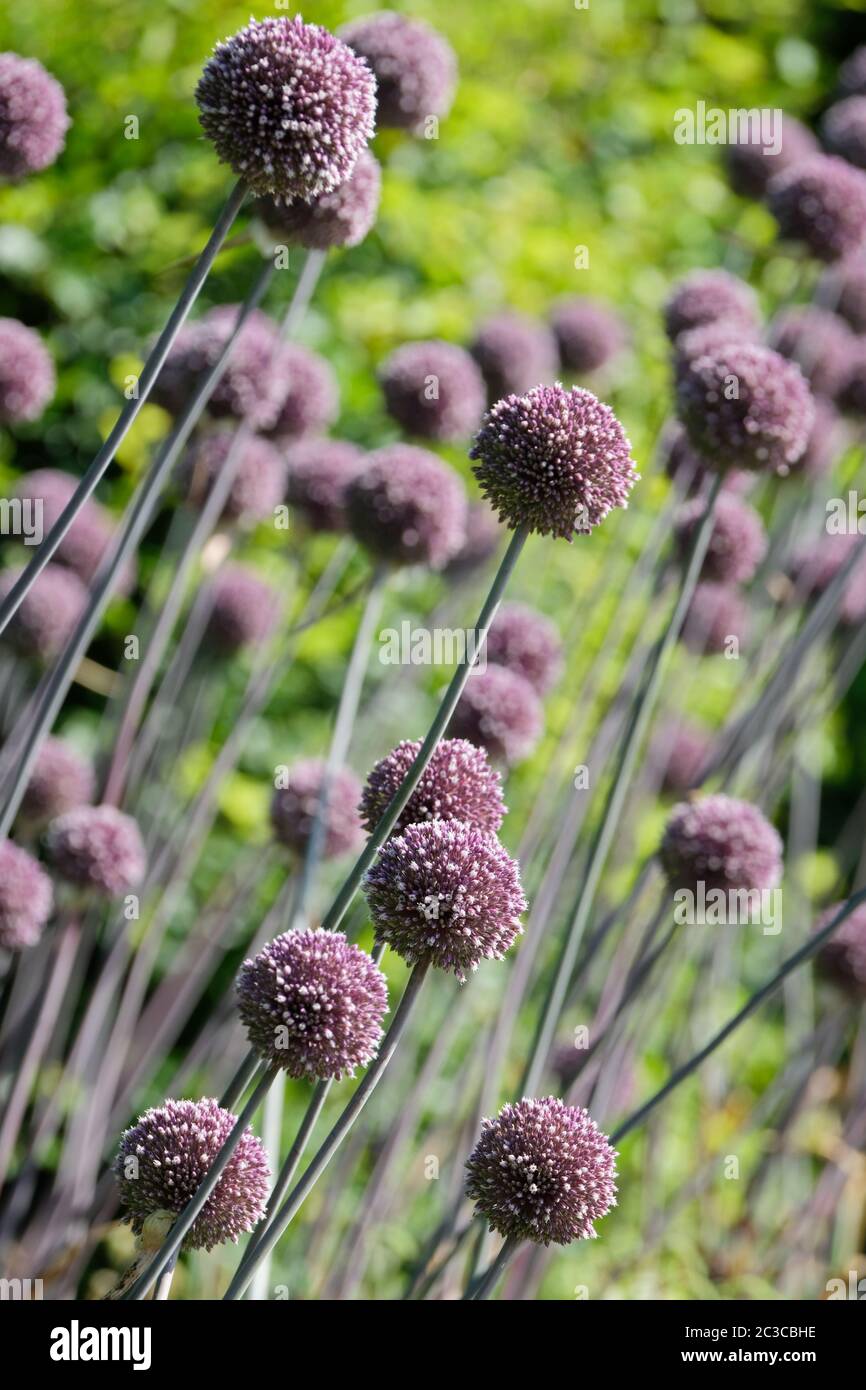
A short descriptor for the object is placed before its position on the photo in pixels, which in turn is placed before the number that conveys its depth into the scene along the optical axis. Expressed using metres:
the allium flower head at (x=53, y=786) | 2.76
